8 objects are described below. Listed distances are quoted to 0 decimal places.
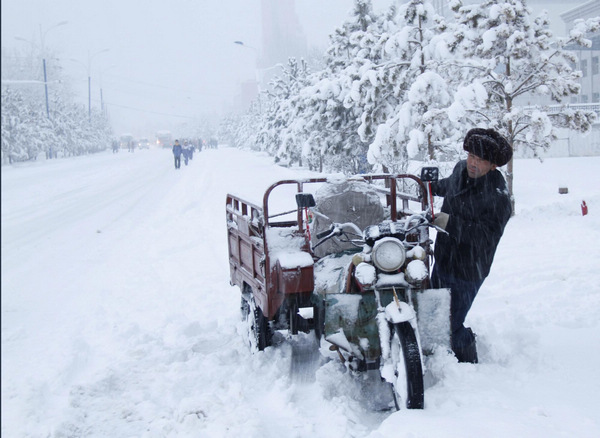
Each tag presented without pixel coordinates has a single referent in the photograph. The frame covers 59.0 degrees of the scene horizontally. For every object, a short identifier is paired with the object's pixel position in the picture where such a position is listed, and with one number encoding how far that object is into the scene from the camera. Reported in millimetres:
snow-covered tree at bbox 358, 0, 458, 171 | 12477
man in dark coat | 4137
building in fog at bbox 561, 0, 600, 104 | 27088
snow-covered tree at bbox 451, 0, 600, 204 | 11828
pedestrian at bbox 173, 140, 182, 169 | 33312
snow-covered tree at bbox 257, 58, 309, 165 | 29283
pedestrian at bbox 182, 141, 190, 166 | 38725
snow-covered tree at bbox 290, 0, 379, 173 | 16922
